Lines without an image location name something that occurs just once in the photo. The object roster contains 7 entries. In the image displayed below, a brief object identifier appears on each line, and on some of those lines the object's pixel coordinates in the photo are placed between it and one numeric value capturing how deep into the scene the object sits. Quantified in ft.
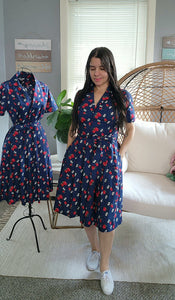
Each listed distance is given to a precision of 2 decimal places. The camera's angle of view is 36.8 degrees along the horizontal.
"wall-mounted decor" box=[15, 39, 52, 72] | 8.96
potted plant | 6.83
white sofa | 6.03
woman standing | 4.65
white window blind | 8.58
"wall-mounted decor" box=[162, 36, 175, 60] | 8.57
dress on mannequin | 5.13
